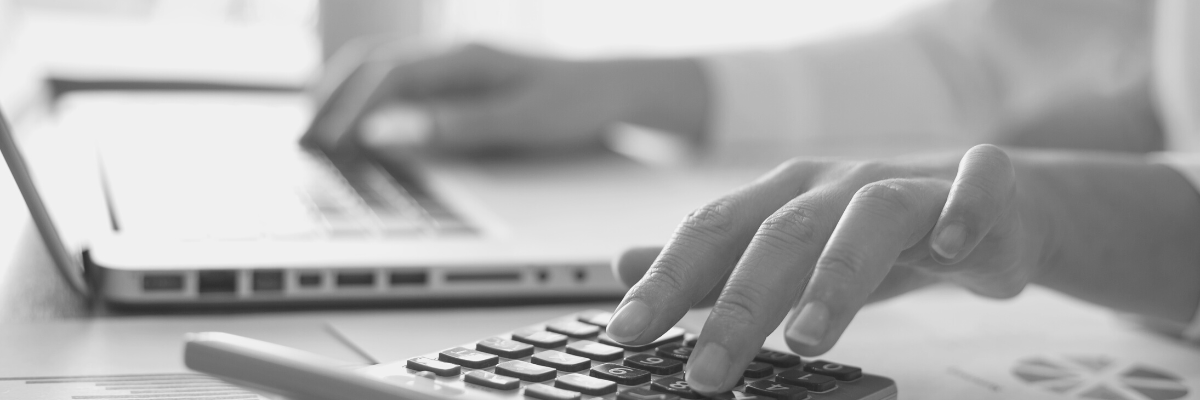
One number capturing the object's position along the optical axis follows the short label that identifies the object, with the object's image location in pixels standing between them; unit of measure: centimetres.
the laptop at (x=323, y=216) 38
